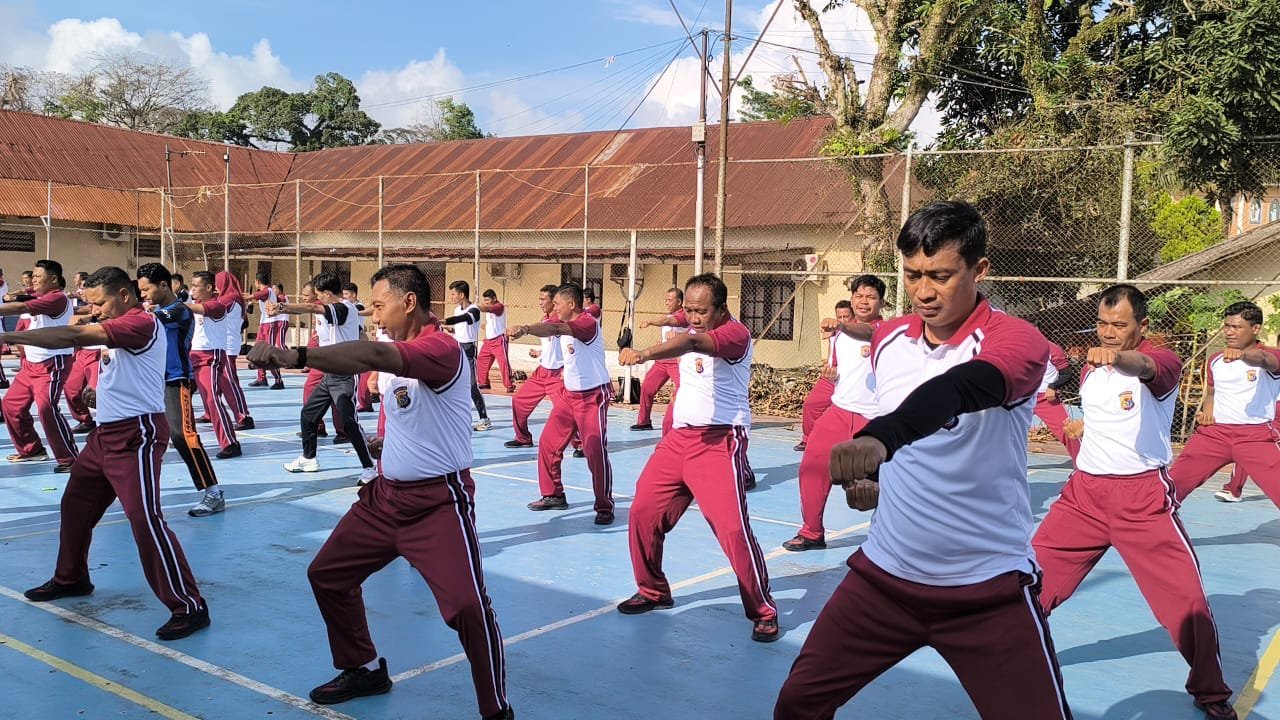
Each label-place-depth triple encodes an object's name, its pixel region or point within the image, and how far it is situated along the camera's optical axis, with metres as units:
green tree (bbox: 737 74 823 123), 15.52
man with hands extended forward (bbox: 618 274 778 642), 5.30
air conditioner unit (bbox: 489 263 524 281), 21.03
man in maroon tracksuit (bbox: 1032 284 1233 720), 4.34
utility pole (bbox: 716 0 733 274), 13.38
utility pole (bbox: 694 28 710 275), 13.27
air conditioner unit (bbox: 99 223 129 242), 23.52
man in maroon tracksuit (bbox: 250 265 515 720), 3.98
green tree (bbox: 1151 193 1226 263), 23.98
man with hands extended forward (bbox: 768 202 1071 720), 2.72
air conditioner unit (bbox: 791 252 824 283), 15.09
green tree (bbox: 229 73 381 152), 37.72
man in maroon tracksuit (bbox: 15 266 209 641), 5.08
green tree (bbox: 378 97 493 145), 37.72
